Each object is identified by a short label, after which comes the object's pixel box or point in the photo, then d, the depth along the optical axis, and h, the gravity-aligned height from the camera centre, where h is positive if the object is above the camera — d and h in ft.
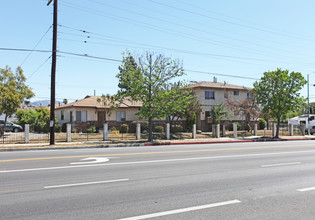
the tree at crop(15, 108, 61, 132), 102.12 +0.34
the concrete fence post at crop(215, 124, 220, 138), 98.57 -3.78
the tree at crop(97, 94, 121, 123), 100.89 +6.06
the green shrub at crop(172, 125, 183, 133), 107.04 -3.03
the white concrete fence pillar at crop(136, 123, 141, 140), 84.52 -3.55
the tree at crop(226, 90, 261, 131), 114.73 +4.88
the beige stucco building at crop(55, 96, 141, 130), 110.63 +2.39
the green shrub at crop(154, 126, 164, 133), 104.27 -3.29
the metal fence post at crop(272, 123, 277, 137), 111.65 -3.51
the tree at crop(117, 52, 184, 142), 75.92 +9.94
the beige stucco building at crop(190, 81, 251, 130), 125.29 +10.81
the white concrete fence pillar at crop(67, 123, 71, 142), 74.79 -3.30
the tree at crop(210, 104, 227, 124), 115.75 +2.85
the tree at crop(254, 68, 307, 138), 99.09 +10.34
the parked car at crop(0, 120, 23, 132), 106.83 -2.71
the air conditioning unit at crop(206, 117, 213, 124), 122.50 -0.01
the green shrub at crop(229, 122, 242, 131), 126.23 -3.09
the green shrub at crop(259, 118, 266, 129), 140.97 -1.46
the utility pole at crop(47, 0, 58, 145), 66.90 +9.86
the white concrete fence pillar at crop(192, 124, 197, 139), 93.22 -3.91
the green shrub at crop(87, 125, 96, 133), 104.83 -3.37
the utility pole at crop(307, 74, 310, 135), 127.26 +0.51
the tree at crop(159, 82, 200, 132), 77.15 +5.66
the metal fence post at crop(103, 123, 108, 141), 79.41 -4.18
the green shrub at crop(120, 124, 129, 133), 106.11 -2.99
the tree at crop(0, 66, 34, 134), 79.56 +8.24
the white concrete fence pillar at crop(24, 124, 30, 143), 70.89 -3.75
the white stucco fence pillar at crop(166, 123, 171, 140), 88.89 -3.73
